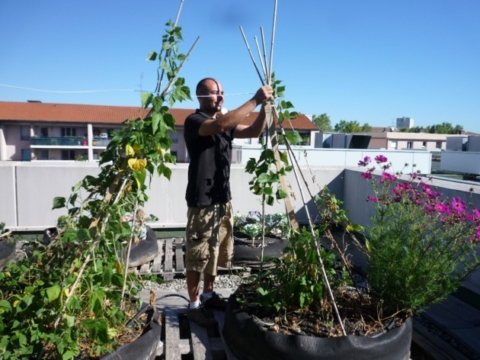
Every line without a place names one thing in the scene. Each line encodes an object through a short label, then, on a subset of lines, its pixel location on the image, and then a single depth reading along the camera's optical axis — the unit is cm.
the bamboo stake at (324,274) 187
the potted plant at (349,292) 182
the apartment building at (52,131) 3700
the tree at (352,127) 7838
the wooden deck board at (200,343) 222
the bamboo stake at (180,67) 206
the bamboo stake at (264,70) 222
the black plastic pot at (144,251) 392
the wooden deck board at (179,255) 404
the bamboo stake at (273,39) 214
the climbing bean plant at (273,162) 219
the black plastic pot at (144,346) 183
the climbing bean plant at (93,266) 165
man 256
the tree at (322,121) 8306
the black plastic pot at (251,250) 397
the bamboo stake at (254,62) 229
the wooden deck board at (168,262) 383
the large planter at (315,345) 176
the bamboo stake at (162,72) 207
